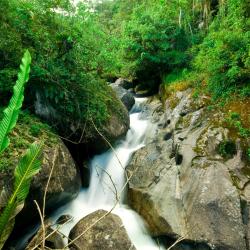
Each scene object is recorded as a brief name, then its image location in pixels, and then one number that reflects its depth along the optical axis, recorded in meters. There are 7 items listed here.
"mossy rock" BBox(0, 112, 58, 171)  5.72
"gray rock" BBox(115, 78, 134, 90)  16.14
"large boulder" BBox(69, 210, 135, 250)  6.11
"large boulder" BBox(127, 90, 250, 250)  6.14
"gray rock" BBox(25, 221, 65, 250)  5.96
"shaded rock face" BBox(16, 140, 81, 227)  6.06
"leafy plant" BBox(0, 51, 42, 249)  3.07
